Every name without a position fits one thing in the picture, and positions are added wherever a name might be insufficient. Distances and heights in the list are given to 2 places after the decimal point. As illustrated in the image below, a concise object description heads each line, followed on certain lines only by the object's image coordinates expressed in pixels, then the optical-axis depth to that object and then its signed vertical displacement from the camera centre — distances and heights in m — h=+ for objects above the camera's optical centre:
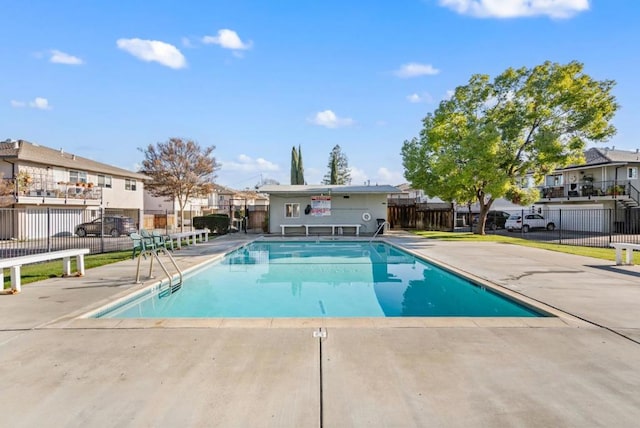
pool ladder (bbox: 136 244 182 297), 7.35 -1.58
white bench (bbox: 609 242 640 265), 9.77 -1.08
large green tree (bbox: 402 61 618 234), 17.61 +4.64
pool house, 22.16 +0.29
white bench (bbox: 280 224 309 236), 21.80 -0.61
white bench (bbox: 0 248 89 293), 6.36 -0.92
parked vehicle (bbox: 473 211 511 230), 29.16 -0.33
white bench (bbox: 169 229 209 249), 14.01 -0.88
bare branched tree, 29.61 +4.33
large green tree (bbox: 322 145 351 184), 49.72 +7.29
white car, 25.92 -0.60
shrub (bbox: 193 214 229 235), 23.12 -0.50
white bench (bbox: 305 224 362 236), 21.61 -0.61
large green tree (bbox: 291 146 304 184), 36.81 +5.25
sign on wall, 22.08 +0.68
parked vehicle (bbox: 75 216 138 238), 21.62 -0.72
